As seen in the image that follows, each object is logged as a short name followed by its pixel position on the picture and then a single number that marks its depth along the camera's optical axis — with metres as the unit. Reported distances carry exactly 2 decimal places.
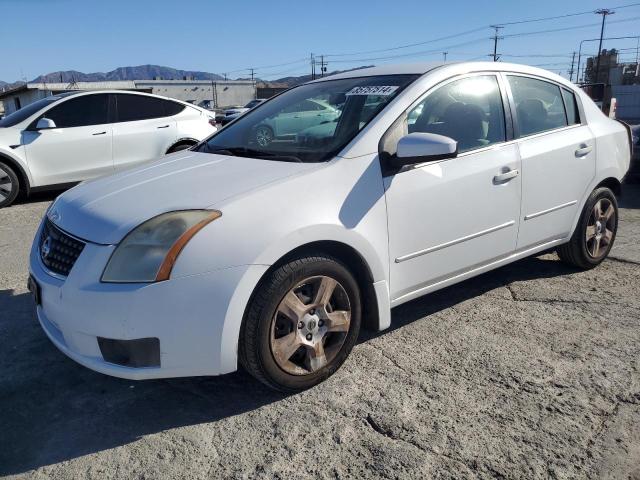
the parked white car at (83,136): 7.32
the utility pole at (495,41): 76.88
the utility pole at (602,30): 55.91
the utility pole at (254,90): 83.75
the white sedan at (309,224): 2.38
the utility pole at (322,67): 84.75
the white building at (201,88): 60.41
